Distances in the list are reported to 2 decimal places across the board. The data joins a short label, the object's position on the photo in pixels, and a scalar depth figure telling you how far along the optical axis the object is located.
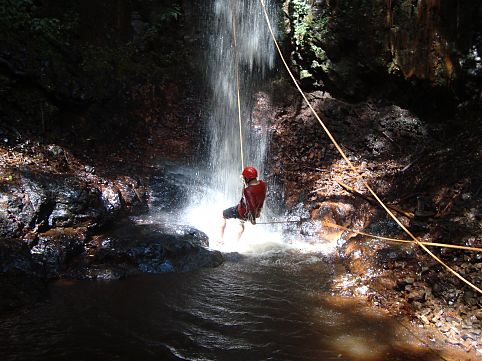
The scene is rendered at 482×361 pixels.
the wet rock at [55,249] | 4.91
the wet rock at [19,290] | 3.99
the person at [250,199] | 5.76
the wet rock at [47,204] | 5.23
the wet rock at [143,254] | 5.05
